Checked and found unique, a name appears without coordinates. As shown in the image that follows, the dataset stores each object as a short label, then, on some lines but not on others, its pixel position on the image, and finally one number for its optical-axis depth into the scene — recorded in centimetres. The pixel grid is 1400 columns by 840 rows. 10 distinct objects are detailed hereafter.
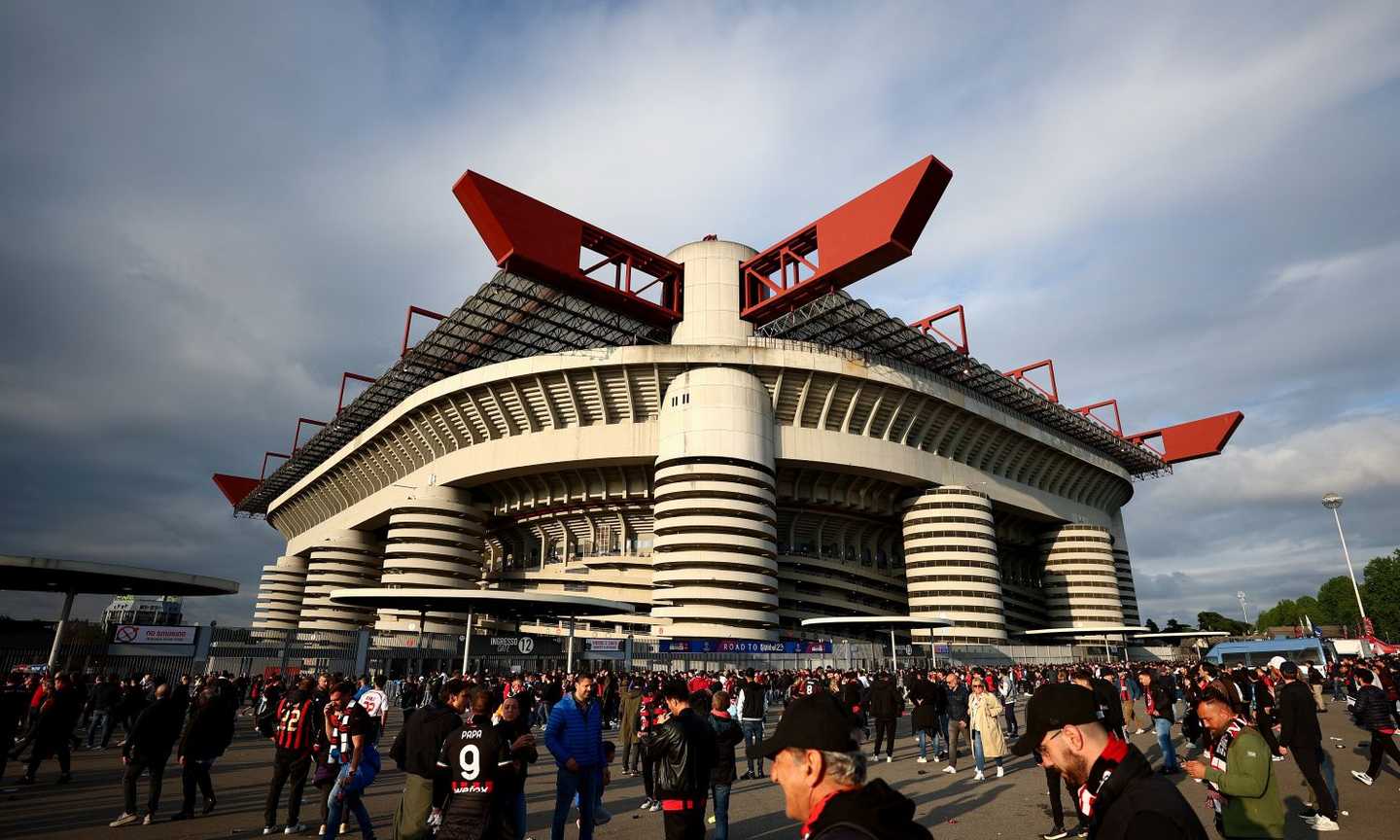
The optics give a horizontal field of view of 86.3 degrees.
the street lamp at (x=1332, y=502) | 5222
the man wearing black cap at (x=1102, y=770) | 245
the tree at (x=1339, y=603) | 10121
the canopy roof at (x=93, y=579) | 2348
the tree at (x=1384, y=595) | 7762
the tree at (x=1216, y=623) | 14312
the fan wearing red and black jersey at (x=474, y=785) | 532
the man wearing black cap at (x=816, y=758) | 260
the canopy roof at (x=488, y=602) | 2828
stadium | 4100
